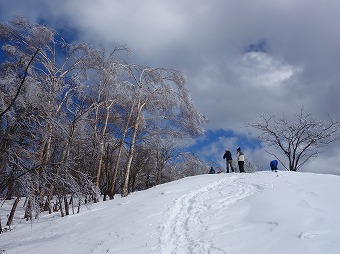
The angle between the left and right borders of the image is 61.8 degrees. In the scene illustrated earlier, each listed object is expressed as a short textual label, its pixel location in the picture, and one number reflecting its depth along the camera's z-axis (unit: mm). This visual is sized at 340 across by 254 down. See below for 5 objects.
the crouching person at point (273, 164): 15334
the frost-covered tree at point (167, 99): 17594
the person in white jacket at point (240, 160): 18750
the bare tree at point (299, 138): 24422
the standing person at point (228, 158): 19994
